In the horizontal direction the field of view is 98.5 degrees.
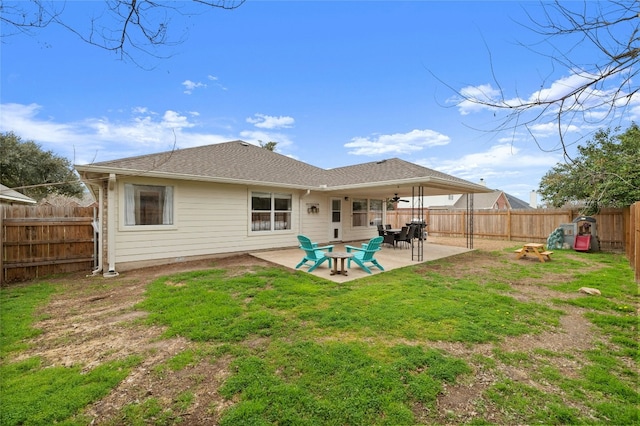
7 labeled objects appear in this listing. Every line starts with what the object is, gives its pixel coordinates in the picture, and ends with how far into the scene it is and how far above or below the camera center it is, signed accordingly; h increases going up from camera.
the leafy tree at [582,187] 9.42 +1.53
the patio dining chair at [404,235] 10.91 -0.88
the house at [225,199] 7.21 +0.47
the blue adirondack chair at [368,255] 7.14 -1.09
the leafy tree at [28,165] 17.55 +3.20
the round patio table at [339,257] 6.88 -1.15
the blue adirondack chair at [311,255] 7.29 -1.12
